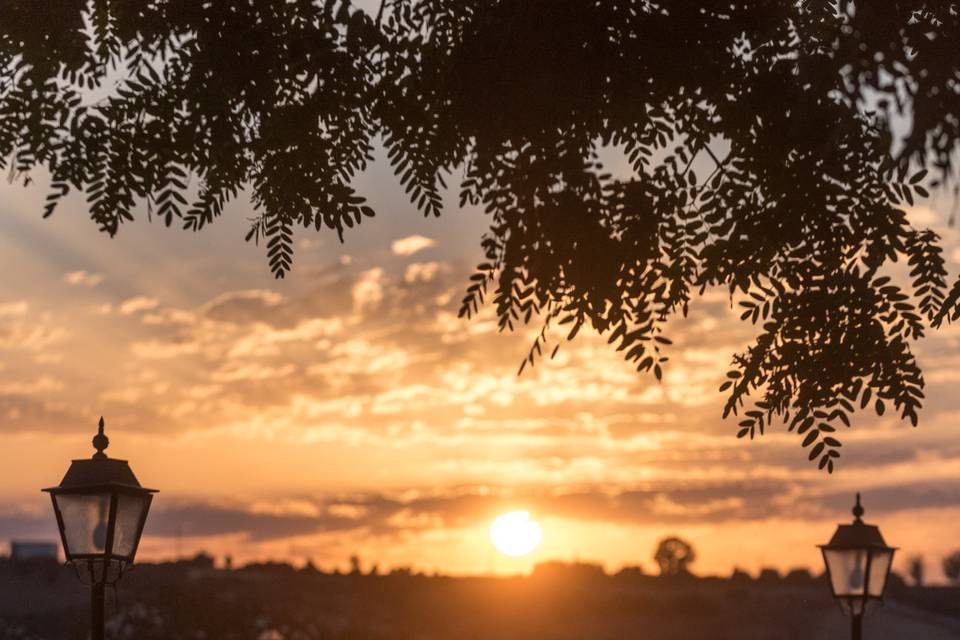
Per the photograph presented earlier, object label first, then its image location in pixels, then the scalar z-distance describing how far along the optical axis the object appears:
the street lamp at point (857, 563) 16.80
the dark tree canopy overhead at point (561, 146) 9.83
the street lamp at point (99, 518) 12.05
